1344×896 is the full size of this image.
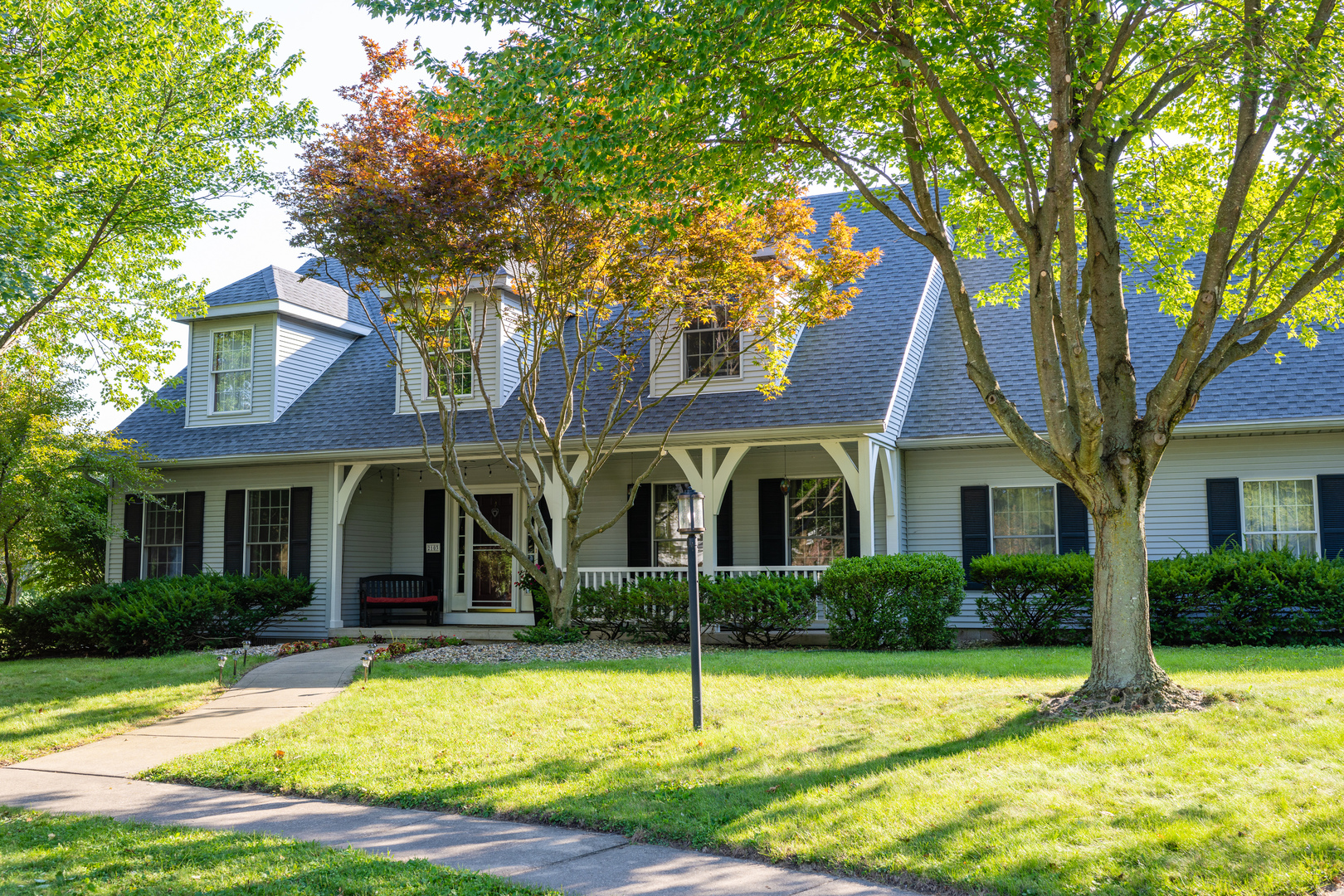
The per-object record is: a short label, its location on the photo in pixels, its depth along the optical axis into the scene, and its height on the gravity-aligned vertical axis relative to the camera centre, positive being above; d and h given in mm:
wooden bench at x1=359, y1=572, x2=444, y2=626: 16500 -947
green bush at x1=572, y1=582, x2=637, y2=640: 13602 -1005
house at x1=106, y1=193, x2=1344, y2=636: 13375 +1153
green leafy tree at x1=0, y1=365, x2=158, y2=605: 15008 +1254
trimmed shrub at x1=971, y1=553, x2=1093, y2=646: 12609 -838
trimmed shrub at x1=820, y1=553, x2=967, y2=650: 12211 -839
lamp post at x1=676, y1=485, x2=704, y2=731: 7207 -51
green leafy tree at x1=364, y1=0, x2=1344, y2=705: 7055 +3223
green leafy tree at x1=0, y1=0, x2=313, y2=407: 10719 +4845
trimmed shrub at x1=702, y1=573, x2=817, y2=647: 12750 -874
